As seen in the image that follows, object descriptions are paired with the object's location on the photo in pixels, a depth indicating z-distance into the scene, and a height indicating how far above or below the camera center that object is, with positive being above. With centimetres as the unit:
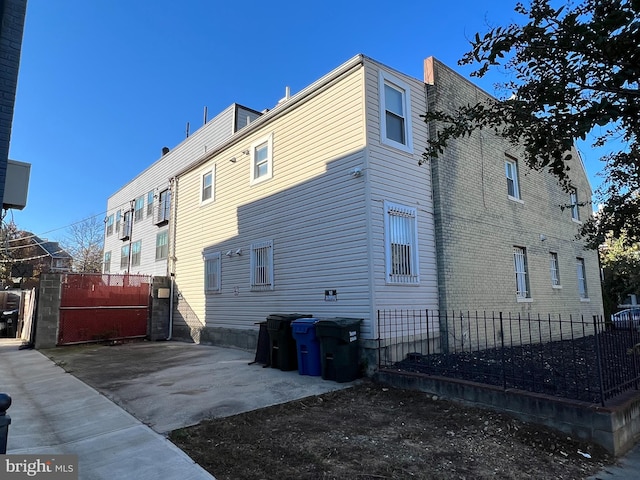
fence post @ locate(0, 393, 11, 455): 279 -85
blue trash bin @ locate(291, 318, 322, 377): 811 -113
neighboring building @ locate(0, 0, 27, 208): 414 +241
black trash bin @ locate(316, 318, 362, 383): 763 -108
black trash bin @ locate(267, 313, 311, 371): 858 -111
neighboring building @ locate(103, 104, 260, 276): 1790 +470
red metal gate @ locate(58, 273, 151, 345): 1360 -45
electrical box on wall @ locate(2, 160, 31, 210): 439 +118
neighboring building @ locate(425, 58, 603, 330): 1012 +171
